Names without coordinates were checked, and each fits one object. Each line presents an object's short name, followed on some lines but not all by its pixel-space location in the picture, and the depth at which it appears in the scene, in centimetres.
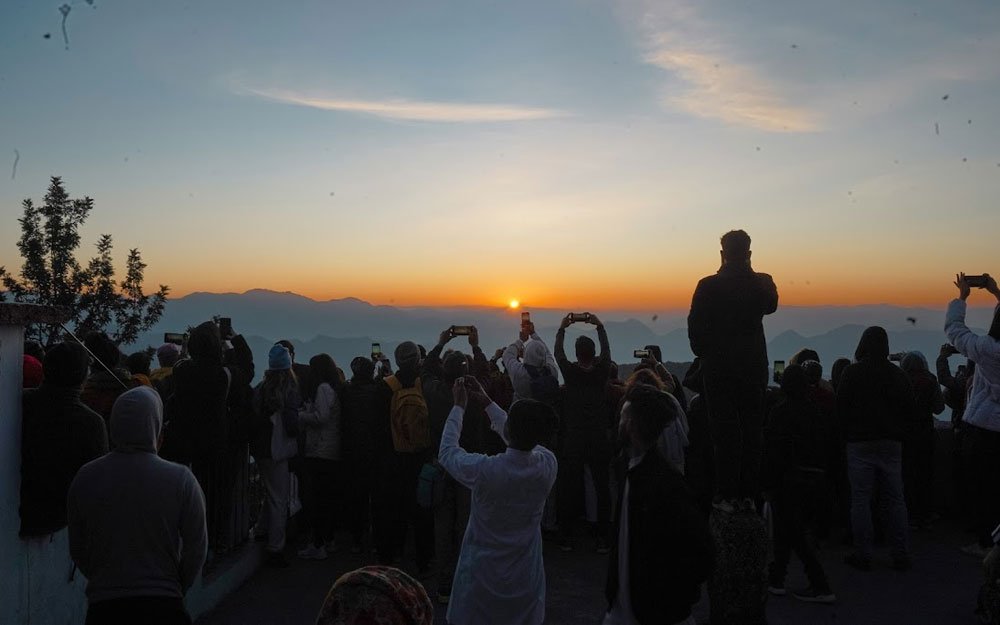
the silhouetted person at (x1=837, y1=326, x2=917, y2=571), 733
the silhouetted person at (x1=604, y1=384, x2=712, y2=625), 333
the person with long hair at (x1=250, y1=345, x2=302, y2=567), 749
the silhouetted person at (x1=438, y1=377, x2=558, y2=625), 425
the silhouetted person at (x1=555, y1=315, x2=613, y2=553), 817
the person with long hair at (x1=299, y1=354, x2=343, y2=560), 792
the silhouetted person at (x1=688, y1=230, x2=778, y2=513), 463
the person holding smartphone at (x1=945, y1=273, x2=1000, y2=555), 663
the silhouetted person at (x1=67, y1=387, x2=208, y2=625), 331
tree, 1534
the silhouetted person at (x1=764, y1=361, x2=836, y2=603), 623
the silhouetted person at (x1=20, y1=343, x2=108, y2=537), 436
